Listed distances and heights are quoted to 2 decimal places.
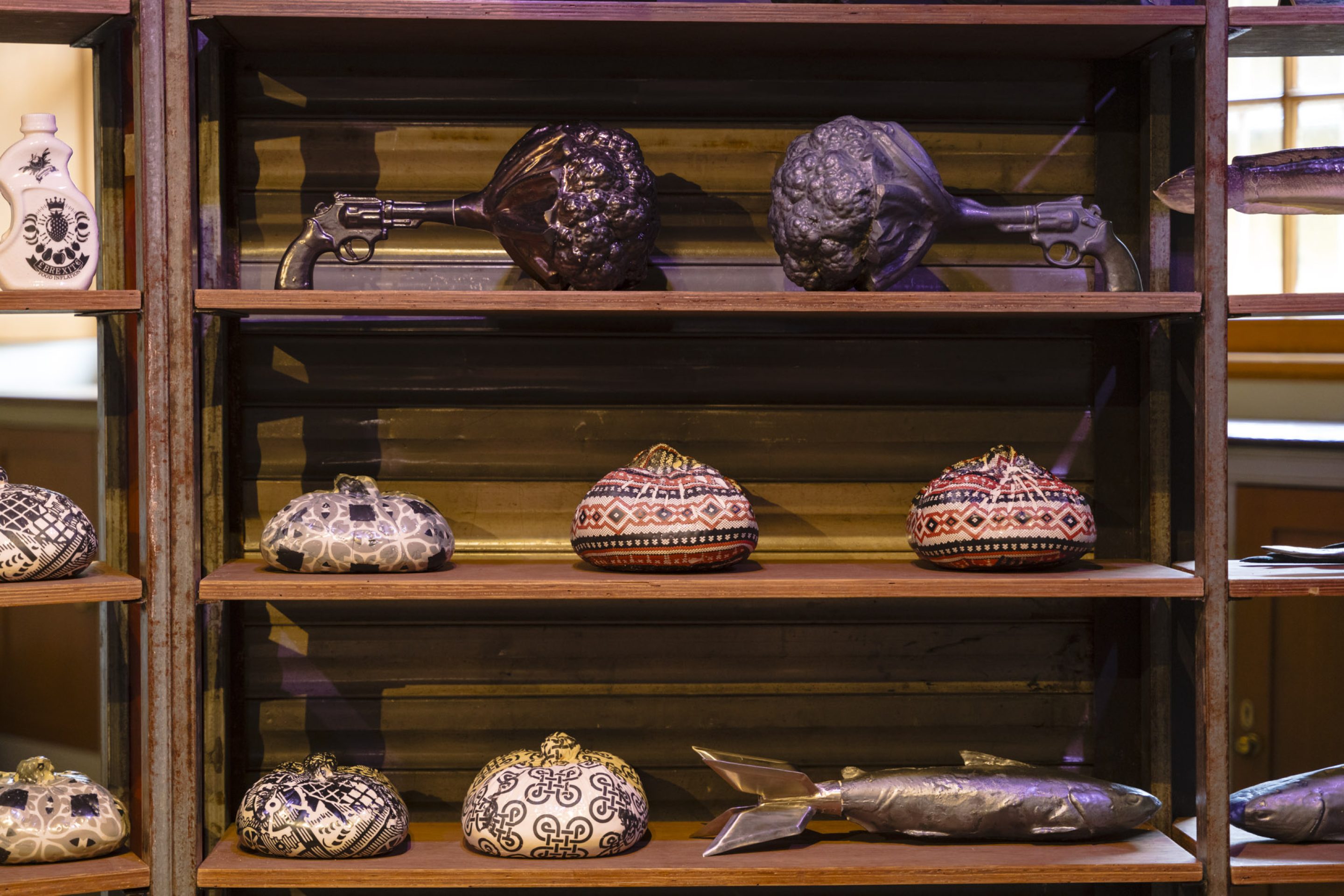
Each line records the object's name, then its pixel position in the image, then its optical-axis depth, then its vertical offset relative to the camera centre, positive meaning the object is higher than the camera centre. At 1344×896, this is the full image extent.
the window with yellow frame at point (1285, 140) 3.04 +0.76
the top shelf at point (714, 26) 1.82 +0.67
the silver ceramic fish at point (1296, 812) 1.88 -0.65
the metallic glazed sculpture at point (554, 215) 1.85 +0.35
